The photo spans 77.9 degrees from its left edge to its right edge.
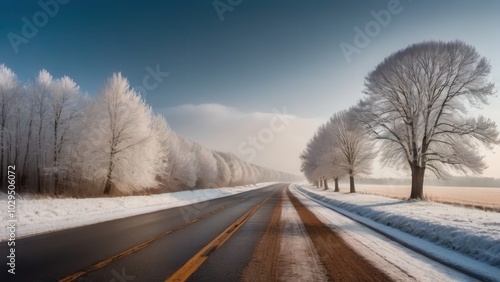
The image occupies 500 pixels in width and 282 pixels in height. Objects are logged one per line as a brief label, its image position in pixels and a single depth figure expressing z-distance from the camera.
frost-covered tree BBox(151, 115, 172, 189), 51.69
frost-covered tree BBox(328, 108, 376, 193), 40.78
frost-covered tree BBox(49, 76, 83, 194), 36.16
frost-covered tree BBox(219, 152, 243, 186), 111.25
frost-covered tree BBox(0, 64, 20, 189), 37.97
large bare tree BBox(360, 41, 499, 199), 20.88
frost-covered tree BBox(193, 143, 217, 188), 75.69
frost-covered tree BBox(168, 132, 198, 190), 56.19
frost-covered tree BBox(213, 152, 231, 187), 97.44
